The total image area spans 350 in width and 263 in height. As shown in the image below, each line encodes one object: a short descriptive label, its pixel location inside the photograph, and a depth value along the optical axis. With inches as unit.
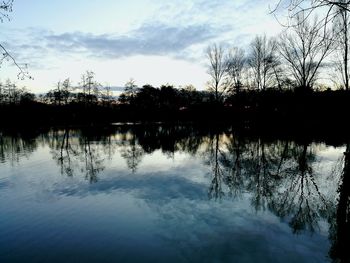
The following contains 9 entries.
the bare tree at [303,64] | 1557.6
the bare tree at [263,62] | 2097.2
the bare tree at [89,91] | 2805.1
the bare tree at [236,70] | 2630.4
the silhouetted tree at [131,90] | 3610.0
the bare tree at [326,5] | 226.2
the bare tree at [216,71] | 2623.0
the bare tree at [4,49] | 238.2
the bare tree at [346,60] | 1127.3
